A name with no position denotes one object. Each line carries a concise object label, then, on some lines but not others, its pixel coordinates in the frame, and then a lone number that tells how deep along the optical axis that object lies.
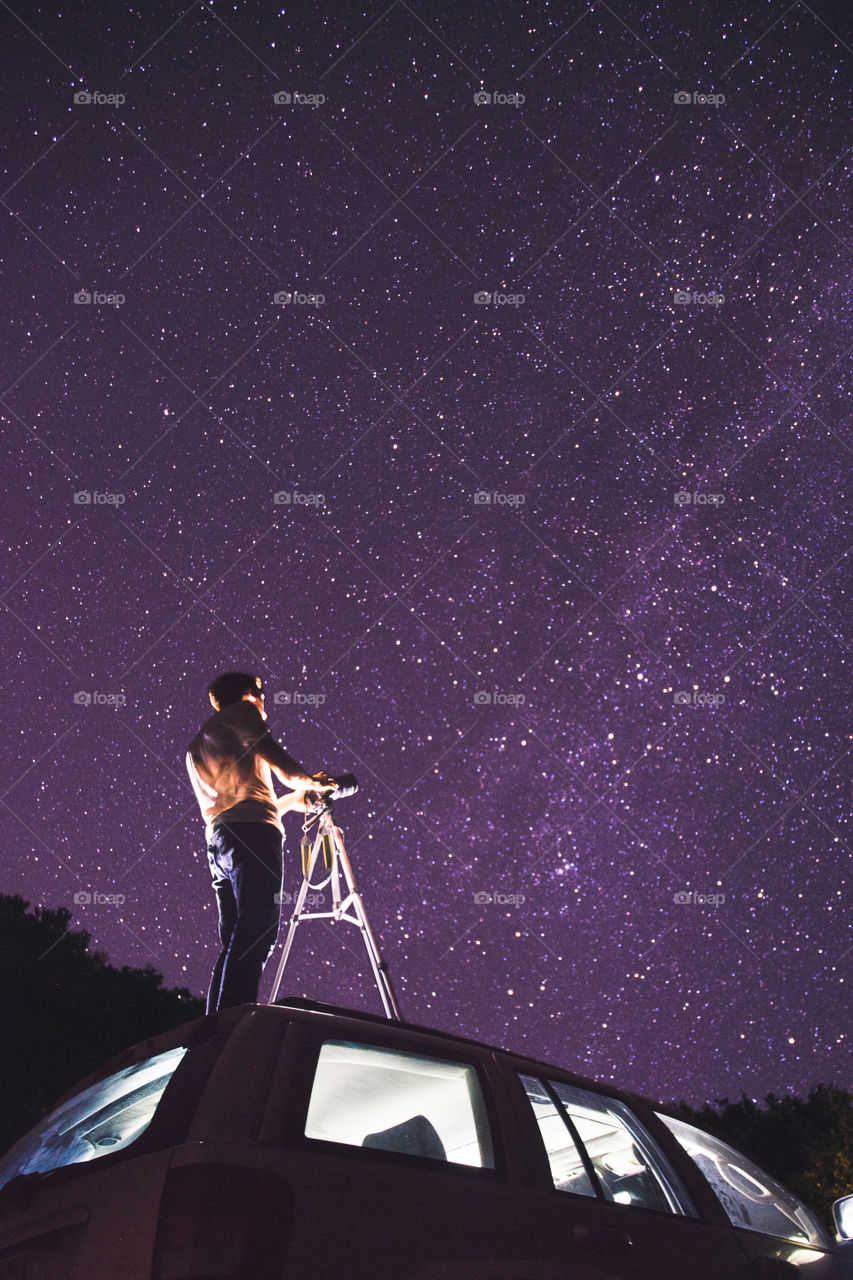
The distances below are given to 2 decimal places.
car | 2.15
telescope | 5.32
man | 5.04
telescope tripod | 5.04
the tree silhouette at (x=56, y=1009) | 14.34
